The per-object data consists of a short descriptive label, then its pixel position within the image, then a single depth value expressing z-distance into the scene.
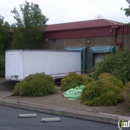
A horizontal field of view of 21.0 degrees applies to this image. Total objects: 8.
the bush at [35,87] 18.58
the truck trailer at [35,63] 24.08
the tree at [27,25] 33.06
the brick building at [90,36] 28.28
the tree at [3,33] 35.66
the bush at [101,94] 15.00
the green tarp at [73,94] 17.16
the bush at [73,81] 20.50
